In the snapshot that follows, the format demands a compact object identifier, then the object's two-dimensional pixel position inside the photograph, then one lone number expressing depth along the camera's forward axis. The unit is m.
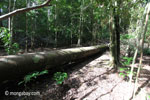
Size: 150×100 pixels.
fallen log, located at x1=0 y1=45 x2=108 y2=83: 2.09
